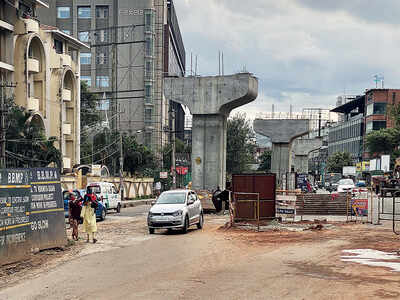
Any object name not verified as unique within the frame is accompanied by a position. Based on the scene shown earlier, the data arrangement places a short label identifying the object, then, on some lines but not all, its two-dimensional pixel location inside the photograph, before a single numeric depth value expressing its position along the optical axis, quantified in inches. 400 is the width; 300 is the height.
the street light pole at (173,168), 2393.2
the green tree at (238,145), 3198.8
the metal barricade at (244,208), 974.4
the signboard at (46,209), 616.4
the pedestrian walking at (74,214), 782.5
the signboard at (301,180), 2305.6
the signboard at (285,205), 1095.6
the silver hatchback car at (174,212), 872.3
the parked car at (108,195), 1282.0
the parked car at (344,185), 2104.2
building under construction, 3198.8
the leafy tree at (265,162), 4671.0
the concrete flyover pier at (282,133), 2166.6
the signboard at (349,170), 4126.5
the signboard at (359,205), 1182.1
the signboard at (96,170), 2266.2
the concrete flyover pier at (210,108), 1278.3
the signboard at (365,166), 4087.1
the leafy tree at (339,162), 4835.1
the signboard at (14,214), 540.5
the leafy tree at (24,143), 1616.6
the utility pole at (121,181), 2119.8
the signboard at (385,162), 3169.5
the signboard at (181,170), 2923.2
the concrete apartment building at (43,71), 1894.7
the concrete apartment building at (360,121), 4279.0
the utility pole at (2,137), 1189.7
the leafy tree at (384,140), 3550.4
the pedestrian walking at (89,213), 761.6
